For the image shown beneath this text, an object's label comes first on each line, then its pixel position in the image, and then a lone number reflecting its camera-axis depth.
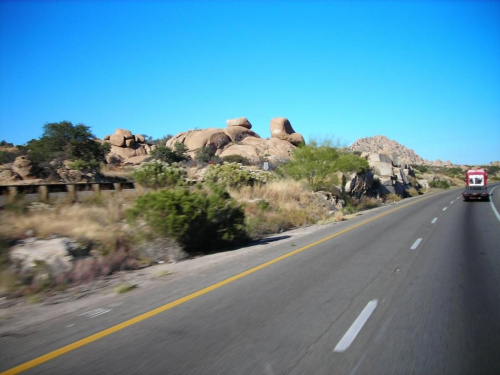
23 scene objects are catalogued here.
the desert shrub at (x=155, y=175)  18.75
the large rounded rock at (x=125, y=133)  67.25
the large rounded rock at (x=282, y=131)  69.56
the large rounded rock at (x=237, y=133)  69.04
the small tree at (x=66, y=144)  37.12
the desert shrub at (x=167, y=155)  47.35
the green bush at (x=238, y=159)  50.62
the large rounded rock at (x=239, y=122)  73.63
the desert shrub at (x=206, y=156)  52.26
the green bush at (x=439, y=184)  70.56
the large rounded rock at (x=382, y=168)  48.09
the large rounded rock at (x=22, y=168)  28.75
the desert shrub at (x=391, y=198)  40.32
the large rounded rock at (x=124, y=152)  64.45
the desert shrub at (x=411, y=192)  50.91
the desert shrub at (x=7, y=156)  36.53
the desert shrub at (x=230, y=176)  23.11
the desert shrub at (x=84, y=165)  32.72
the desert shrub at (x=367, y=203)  30.98
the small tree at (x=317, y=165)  28.69
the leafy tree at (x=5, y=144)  59.01
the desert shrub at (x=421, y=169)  93.51
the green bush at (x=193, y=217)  9.91
